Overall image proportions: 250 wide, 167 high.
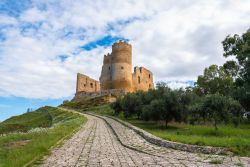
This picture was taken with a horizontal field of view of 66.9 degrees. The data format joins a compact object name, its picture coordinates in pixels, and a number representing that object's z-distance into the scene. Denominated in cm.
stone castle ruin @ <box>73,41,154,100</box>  4798
